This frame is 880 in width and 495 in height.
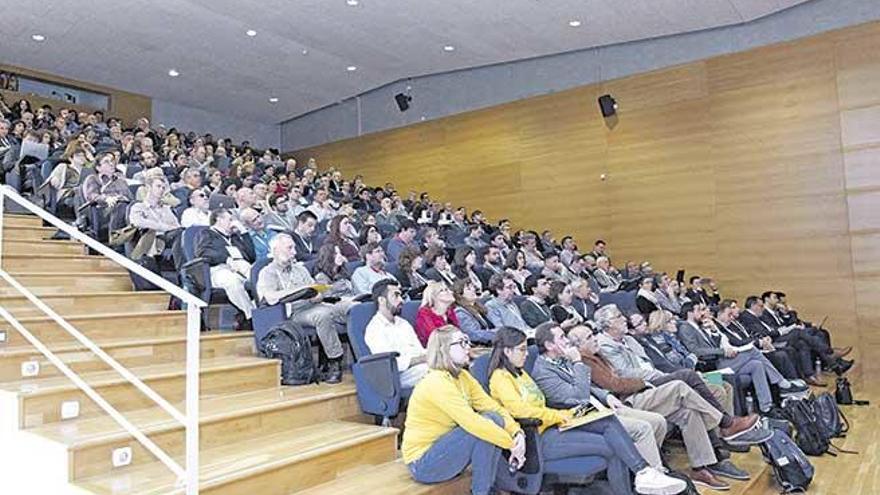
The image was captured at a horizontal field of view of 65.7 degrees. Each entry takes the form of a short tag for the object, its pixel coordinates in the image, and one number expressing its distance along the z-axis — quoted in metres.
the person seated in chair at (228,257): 3.91
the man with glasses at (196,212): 4.74
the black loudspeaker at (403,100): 10.58
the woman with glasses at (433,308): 3.73
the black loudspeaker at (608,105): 8.81
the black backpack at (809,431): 4.30
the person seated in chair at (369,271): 4.30
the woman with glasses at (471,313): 4.21
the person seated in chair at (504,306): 4.84
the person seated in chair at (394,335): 3.31
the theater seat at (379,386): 3.15
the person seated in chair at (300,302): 3.56
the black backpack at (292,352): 3.47
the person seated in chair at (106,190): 4.61
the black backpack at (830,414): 4.47
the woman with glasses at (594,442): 2.87
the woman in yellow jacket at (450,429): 2.62
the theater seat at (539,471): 2.77
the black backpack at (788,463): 3.60
